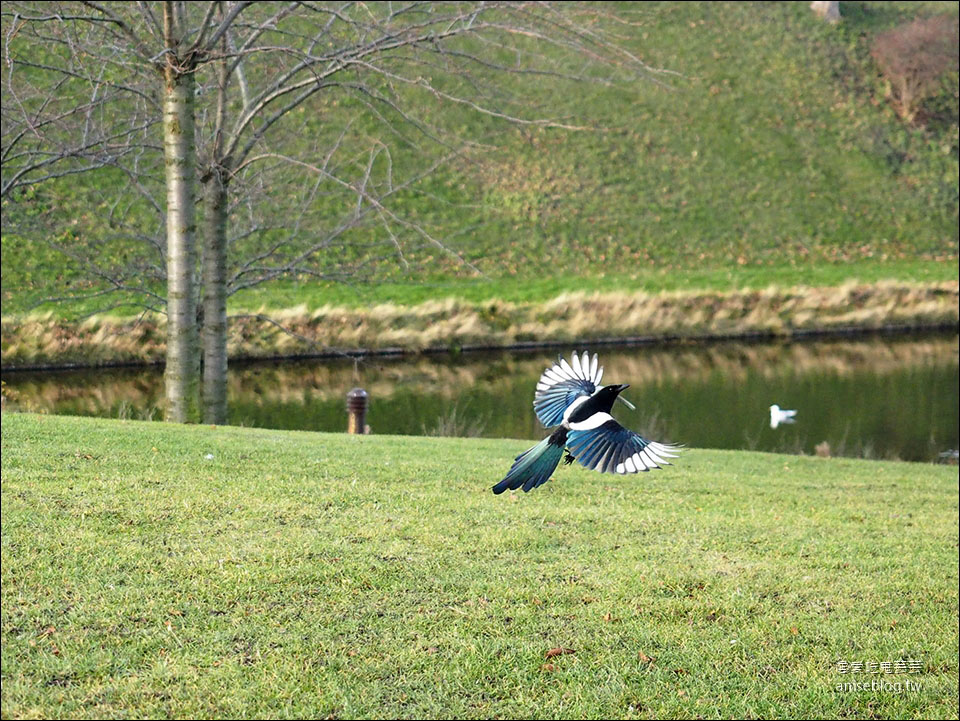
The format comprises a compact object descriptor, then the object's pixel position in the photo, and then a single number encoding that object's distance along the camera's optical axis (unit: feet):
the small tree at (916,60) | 160.76
